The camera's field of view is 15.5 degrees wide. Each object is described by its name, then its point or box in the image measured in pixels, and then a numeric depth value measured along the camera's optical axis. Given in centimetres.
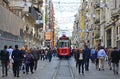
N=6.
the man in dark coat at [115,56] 2788
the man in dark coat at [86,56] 3027
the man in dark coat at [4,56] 2514
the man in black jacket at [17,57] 2495
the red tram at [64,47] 7350
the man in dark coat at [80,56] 2842
